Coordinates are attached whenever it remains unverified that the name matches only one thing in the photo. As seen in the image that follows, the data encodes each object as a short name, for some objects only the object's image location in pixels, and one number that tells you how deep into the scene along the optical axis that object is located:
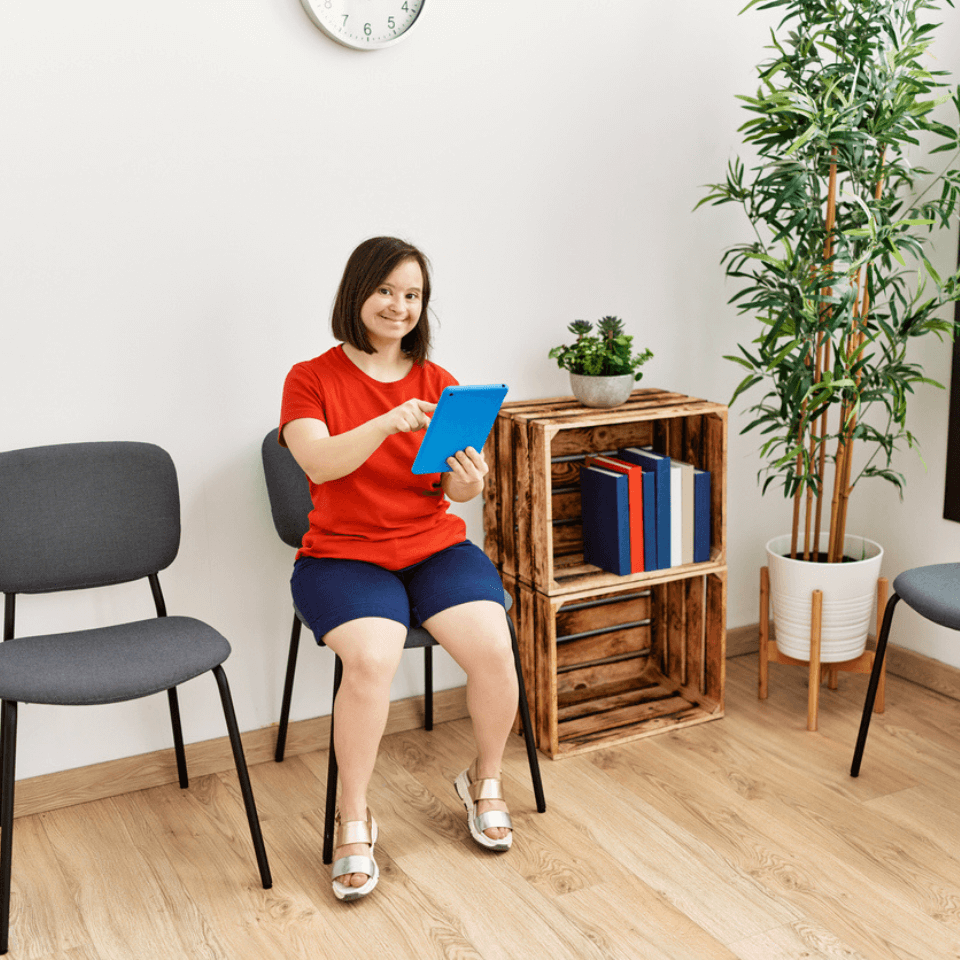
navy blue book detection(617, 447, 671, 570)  2.56
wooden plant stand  2.65
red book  2.53
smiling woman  1.98
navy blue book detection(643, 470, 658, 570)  2.55
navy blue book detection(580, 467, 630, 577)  2.52
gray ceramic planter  2.50
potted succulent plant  2.50
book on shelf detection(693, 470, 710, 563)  2.61
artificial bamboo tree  2.38
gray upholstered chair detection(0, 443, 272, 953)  1.85
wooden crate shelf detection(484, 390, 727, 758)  2.50
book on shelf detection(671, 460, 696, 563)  2.60
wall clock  2.30
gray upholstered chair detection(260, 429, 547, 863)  2.36
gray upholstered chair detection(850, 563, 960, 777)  2.16
